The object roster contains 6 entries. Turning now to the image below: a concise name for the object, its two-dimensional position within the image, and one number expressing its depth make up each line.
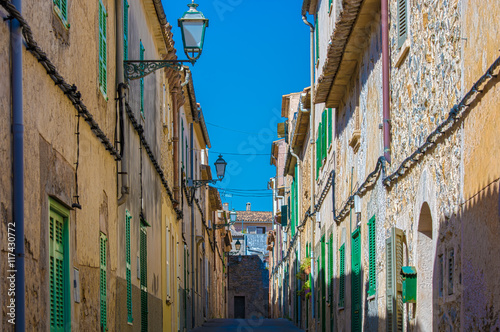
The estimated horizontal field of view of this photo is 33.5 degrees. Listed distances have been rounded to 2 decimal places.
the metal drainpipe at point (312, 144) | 21.95
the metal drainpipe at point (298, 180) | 28.25
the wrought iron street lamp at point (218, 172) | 24.88
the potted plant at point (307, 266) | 22.97
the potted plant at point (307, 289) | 23.33
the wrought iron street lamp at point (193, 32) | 11.80
